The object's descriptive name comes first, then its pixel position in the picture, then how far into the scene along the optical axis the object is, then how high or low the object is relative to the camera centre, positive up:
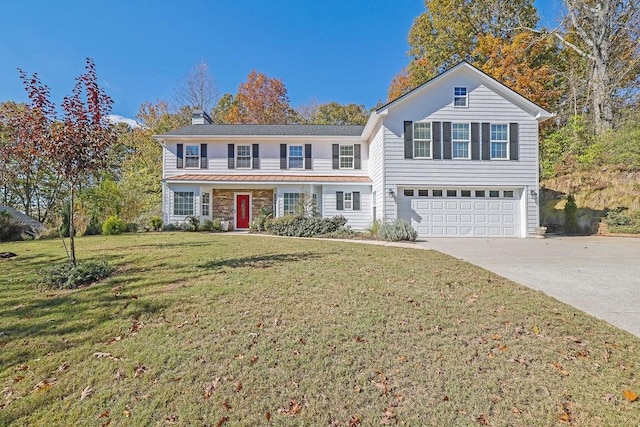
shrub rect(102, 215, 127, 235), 14.36 -0.30
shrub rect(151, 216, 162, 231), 15.97 -0.20
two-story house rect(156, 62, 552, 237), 14.00 +2.76
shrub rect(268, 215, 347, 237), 13.55 -0.30
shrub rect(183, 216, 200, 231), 15.80 -0.23
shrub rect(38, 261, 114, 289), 5.40 -0.98
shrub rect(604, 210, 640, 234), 13.51 -0.12
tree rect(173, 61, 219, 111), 27.58 +11.56
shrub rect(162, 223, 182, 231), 15.90 -0.43
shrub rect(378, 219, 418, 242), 12.01 -0.50
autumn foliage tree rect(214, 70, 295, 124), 28.64 +10.79
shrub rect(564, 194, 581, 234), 15.31 +0.07
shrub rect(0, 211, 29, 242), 12.24 -0.32
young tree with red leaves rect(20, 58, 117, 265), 5.50 +1.68
